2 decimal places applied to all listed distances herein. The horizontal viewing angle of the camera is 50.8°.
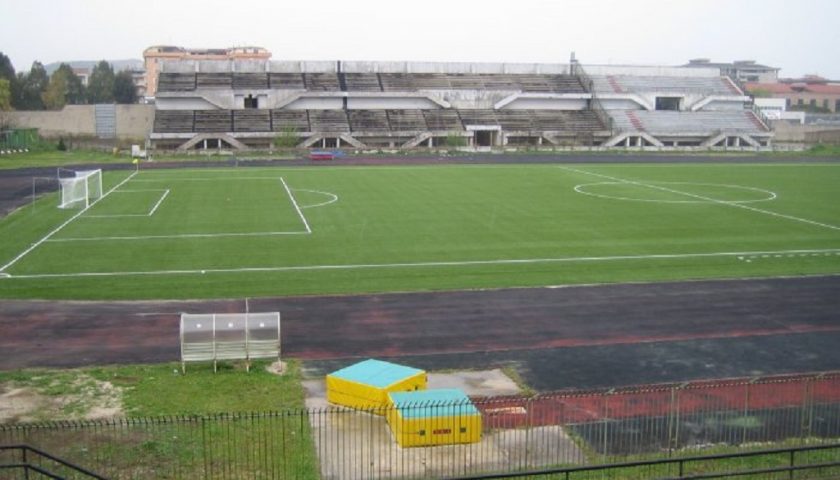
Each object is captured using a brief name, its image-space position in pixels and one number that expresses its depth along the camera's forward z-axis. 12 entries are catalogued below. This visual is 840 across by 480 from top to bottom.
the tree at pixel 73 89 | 160.76
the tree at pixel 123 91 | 157.88
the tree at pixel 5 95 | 109.88
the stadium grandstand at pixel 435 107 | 104.56
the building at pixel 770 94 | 190.62
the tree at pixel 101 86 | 161.50
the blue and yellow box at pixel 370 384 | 20.12
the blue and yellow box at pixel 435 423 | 18.14
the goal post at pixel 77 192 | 52.44
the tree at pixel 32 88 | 134.62
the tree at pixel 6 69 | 132.01
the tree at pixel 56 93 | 147.50
